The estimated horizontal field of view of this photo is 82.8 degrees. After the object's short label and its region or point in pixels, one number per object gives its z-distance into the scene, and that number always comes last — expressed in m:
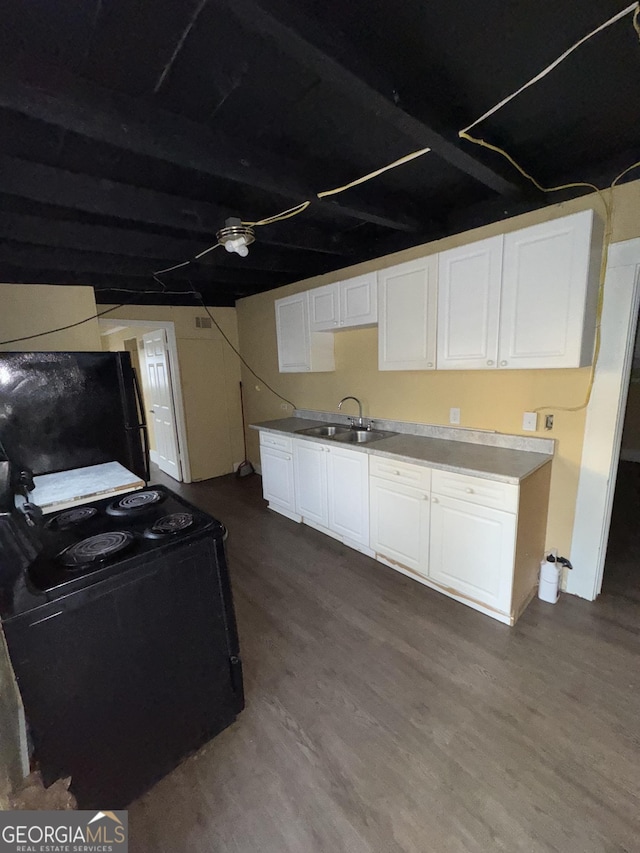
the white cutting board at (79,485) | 1.79
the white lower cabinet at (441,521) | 2.05
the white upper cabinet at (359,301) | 2.78
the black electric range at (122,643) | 1.07
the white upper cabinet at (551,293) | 1.84
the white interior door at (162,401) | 4.64
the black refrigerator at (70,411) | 2.29
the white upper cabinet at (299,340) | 3.41
